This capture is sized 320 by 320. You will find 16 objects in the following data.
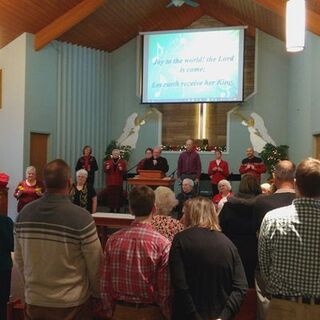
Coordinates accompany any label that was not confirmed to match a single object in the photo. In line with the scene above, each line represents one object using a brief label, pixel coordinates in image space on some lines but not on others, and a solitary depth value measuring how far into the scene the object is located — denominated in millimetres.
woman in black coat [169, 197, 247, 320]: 1924
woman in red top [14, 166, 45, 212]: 6203
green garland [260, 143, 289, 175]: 9211
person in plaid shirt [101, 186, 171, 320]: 1916
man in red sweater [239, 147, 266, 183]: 8352
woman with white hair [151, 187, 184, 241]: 2378
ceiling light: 4148
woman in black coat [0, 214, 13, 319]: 2836
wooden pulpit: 7207
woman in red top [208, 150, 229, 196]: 8406
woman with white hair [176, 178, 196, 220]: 5754
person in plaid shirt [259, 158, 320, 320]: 1716
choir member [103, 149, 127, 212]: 8508
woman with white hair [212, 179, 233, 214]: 4555
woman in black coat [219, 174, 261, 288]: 2793
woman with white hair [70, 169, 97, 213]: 5423
